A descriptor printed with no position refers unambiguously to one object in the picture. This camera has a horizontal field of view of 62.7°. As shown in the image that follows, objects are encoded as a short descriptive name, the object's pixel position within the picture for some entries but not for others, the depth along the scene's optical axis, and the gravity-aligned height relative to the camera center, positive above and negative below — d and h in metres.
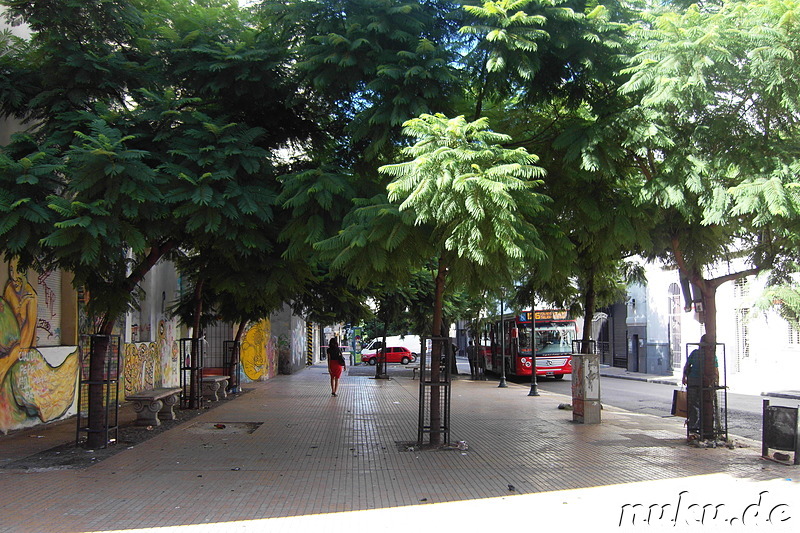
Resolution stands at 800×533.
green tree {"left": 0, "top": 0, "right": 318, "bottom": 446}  8.35 +2.56
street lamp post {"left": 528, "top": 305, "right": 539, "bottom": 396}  20.52 -1.97
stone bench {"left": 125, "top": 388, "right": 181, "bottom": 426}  12.93 -1.75
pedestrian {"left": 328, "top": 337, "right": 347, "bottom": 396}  20.36 -1.38
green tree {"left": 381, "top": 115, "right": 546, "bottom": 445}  6.86 +1.33
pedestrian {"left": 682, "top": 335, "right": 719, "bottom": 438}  11.02 -1.07
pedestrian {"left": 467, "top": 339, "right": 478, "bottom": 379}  31.64 -2.01
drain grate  12.84 -2.20
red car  51.49 -2.87
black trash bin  9.20 -1.56
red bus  29.34 -1.05
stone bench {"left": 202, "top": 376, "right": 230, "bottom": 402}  18.41 -1.94
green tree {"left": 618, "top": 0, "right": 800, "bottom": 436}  7.58 +2.62
